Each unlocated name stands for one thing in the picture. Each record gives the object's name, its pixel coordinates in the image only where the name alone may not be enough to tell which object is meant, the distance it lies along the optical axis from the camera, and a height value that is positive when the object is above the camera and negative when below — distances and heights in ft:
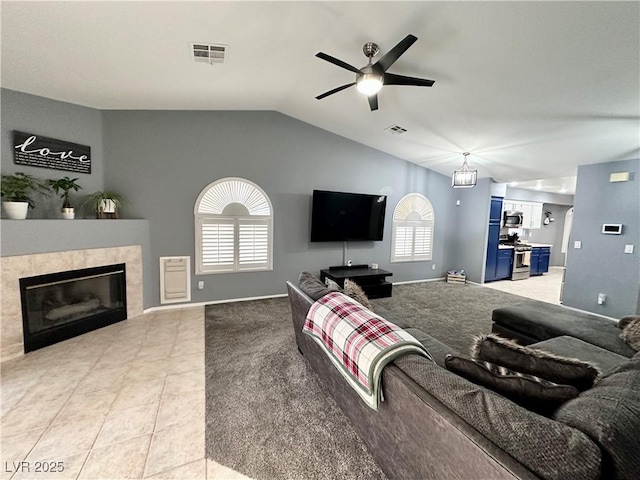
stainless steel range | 23.41 -3.20
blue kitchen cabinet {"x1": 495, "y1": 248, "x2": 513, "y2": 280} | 22.21 -3.19
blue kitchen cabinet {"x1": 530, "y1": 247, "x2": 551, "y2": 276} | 25.53 -3.19
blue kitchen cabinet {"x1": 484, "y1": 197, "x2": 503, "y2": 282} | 21.06 -1.11
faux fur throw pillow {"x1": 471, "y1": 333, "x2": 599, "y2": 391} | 4.30 -2.27
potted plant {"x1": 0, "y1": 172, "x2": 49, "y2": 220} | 9.43 +0.54
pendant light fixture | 14.96 +2.57
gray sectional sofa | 2.67 -2.29
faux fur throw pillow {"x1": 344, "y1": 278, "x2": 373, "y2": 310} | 7.62 -2.11
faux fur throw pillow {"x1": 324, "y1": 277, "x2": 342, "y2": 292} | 7.94 -2.05
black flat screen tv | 16.72 +0.26
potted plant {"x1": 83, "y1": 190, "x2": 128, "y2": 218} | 11.94 +0.44
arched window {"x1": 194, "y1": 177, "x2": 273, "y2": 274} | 14.61 -0.60
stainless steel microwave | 25.43 +0.56
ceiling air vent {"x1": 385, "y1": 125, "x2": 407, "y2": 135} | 14.92 +5.21
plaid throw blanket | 4.49 -2.23
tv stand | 16.37 -3.55
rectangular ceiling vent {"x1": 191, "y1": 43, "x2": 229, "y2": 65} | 8.48 +5.32
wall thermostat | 13.99 +0.04
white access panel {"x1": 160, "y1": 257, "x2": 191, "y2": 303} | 13.94 -3.37
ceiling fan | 7.61 +4.37
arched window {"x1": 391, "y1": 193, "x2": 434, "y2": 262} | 20.26 -0.56
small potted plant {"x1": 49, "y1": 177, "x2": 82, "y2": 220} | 10.92 +0.94
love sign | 10.30 +2.36
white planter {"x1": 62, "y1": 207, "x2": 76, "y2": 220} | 11.02 -0.06
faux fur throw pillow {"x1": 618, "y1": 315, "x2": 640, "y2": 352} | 7.01 -2.77
